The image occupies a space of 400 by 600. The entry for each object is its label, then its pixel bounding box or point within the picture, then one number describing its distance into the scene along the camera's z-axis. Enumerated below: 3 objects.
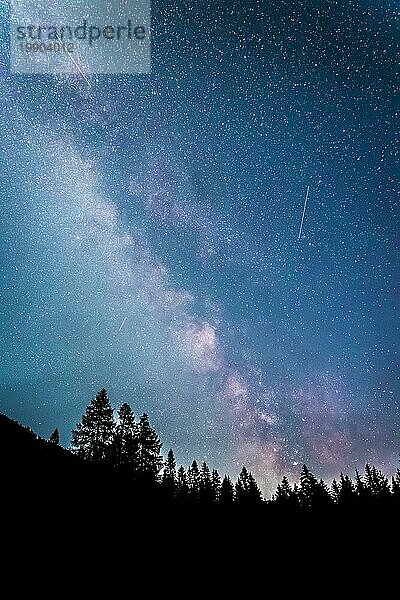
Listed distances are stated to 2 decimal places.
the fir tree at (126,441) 41.75
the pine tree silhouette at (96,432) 41.34
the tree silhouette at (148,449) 43.69
